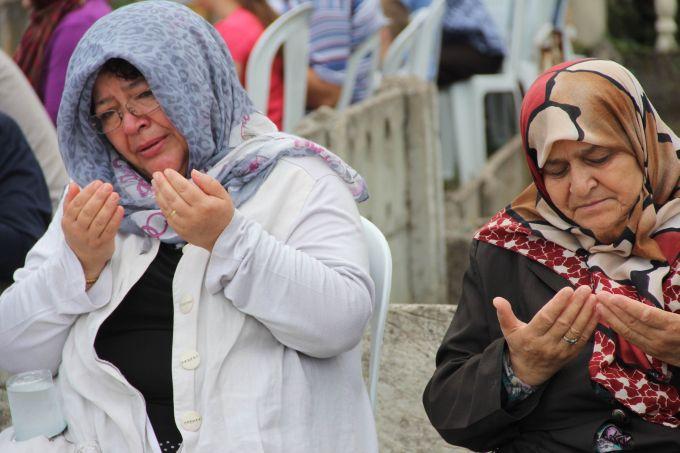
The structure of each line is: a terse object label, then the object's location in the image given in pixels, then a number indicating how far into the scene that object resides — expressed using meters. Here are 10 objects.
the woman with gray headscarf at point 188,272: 5.31
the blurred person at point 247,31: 11.57
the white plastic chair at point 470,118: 17.28
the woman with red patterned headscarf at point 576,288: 4.95
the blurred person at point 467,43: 17.03
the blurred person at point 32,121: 8.31
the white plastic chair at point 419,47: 16.06
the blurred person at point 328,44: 12.86
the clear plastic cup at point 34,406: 5.55
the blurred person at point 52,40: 10.48
